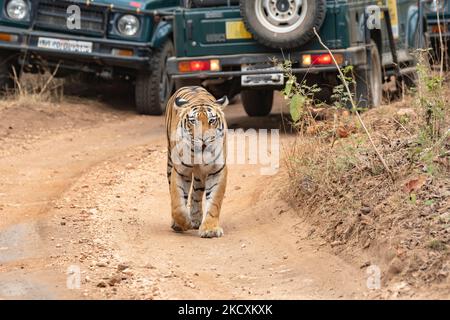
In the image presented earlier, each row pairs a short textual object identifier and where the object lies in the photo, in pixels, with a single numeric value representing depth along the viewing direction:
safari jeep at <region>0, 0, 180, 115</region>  23.53
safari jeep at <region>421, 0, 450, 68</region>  25.85
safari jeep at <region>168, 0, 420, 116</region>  19.89
